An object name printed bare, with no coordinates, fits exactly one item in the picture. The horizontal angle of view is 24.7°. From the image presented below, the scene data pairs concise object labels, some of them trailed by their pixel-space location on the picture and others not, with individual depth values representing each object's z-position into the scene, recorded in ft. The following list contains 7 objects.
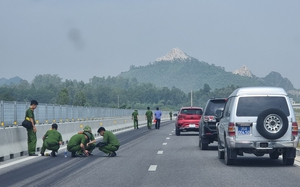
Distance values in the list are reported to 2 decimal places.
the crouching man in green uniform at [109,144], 70.74
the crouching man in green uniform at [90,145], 71.61
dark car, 82.94
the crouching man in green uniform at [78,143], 70.08
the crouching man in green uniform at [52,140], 72.08
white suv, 56.85
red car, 130.82
